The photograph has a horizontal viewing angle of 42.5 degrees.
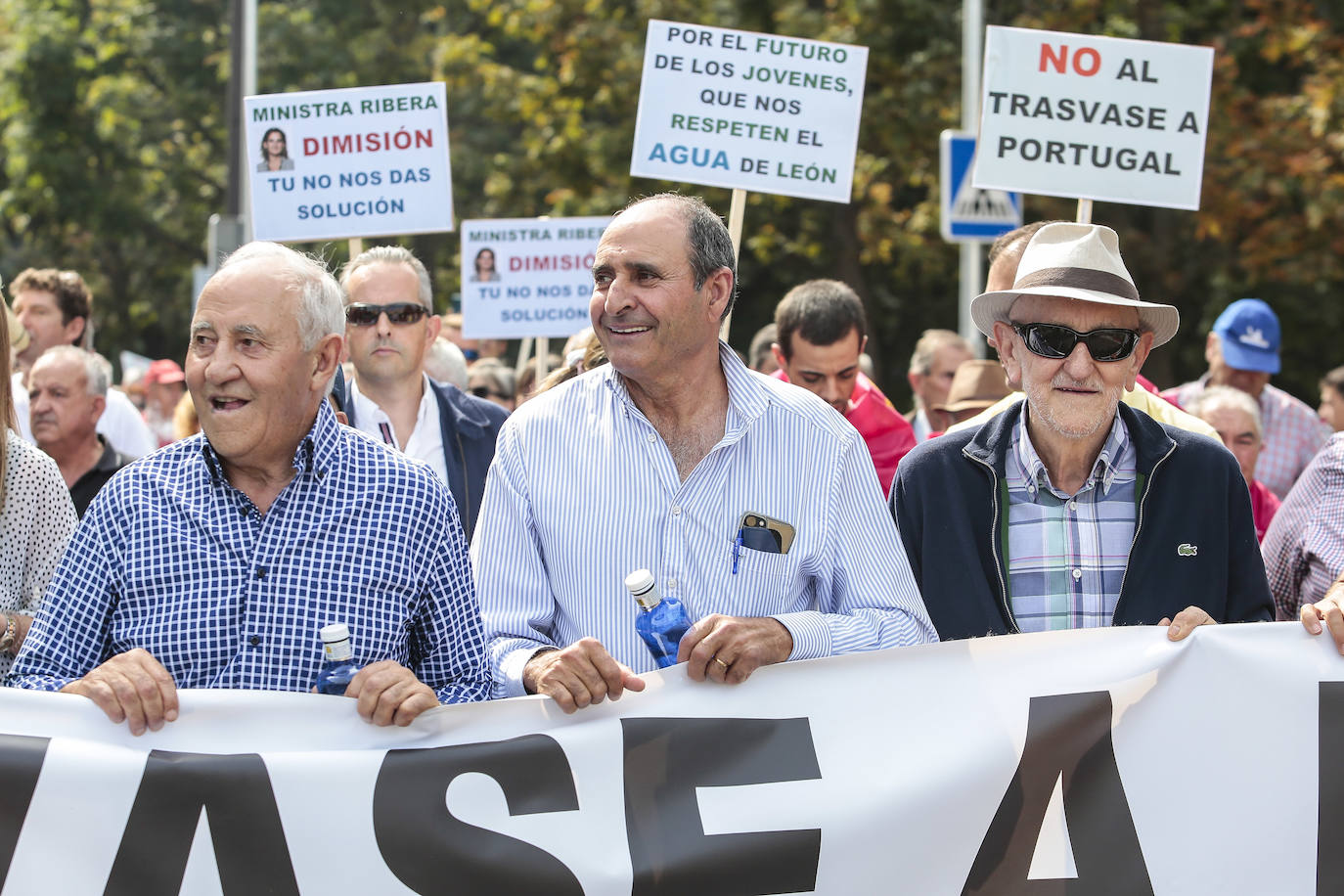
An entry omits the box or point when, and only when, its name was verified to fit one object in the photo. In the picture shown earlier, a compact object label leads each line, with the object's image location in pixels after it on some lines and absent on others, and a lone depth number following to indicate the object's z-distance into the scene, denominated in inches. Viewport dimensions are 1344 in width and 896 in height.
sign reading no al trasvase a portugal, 230.2
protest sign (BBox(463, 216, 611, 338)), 351.9
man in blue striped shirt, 141.6
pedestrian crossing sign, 471.5
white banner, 129.0
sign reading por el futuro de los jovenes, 246.8
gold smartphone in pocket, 140.8
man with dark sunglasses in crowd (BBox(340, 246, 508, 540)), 220.1
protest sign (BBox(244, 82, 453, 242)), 260.8
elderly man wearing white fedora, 151.1
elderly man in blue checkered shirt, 128.7
